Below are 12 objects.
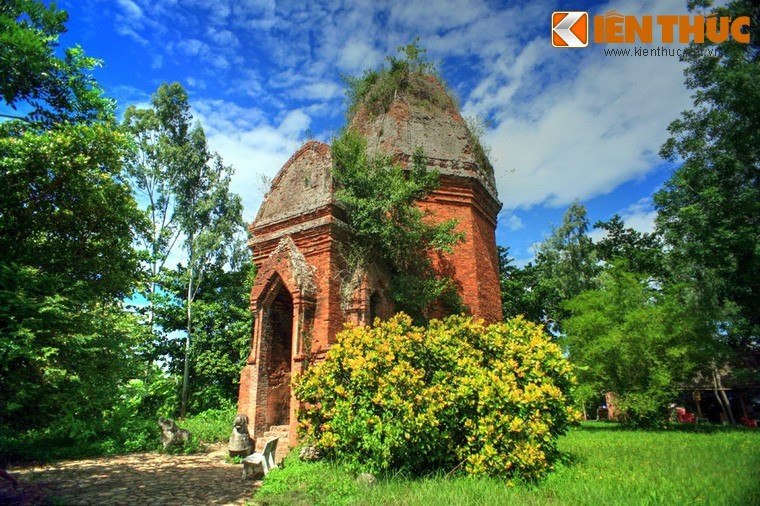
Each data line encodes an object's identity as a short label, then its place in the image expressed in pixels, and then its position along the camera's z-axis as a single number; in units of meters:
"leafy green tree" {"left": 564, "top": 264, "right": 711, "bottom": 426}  13.18
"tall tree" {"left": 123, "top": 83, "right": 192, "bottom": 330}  19.00
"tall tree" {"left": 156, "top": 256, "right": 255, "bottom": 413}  16.00
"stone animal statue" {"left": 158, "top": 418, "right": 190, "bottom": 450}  10.01
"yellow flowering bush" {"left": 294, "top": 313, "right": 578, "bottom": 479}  5.32
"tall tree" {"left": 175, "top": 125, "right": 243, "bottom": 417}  18.30
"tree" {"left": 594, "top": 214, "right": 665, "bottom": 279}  24.81
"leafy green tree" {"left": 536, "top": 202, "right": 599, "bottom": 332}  23.61
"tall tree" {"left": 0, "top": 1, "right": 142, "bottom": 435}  6.52
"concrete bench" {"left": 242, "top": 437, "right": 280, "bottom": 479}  6.59
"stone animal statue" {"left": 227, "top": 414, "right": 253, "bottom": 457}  7.67
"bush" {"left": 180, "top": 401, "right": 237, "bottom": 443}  11.89
